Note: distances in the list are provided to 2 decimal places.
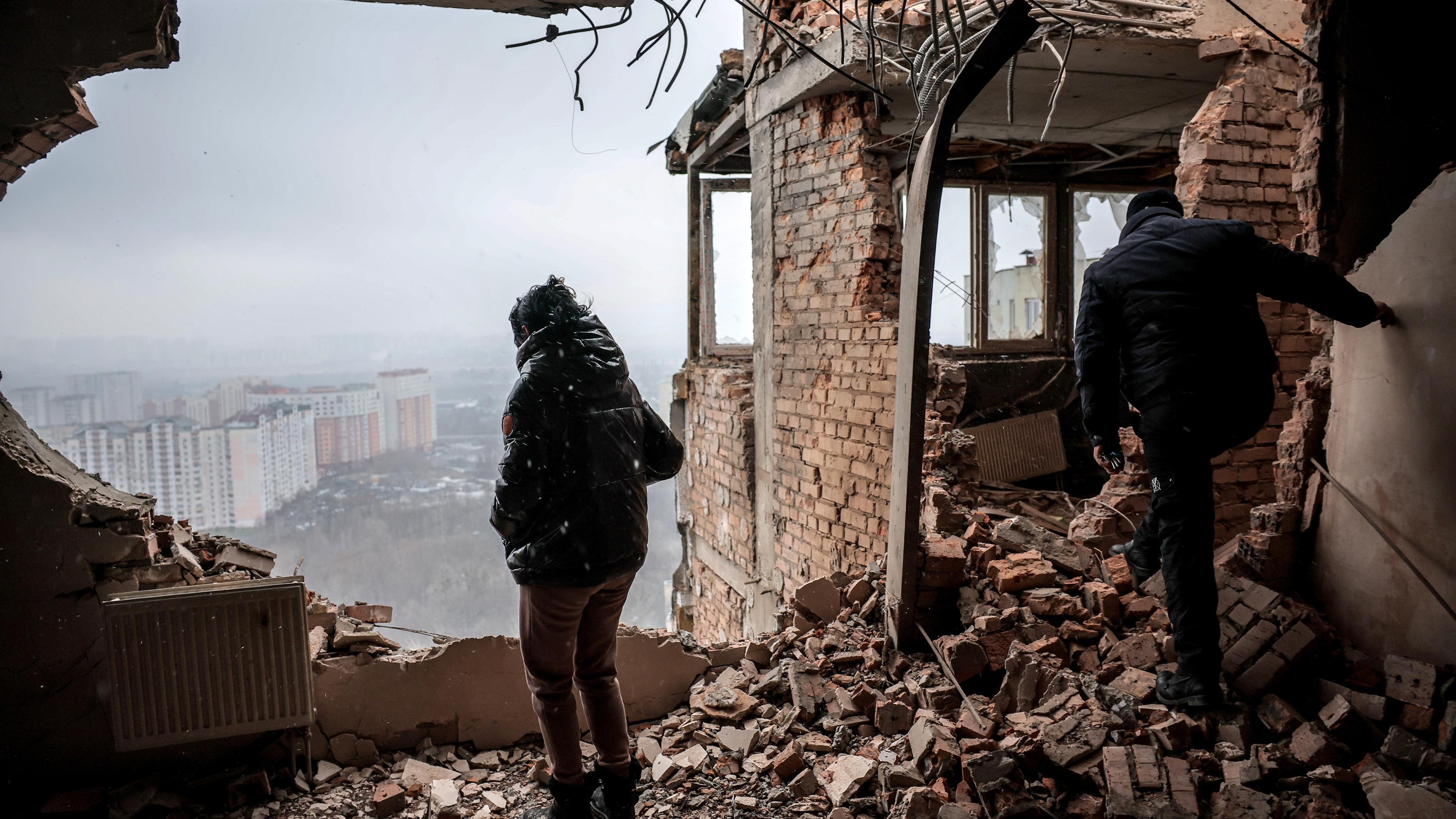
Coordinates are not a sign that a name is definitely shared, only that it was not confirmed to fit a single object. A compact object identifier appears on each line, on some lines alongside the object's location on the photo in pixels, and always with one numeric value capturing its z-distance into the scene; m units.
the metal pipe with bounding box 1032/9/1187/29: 4.12
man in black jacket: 2.28
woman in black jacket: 2.09
